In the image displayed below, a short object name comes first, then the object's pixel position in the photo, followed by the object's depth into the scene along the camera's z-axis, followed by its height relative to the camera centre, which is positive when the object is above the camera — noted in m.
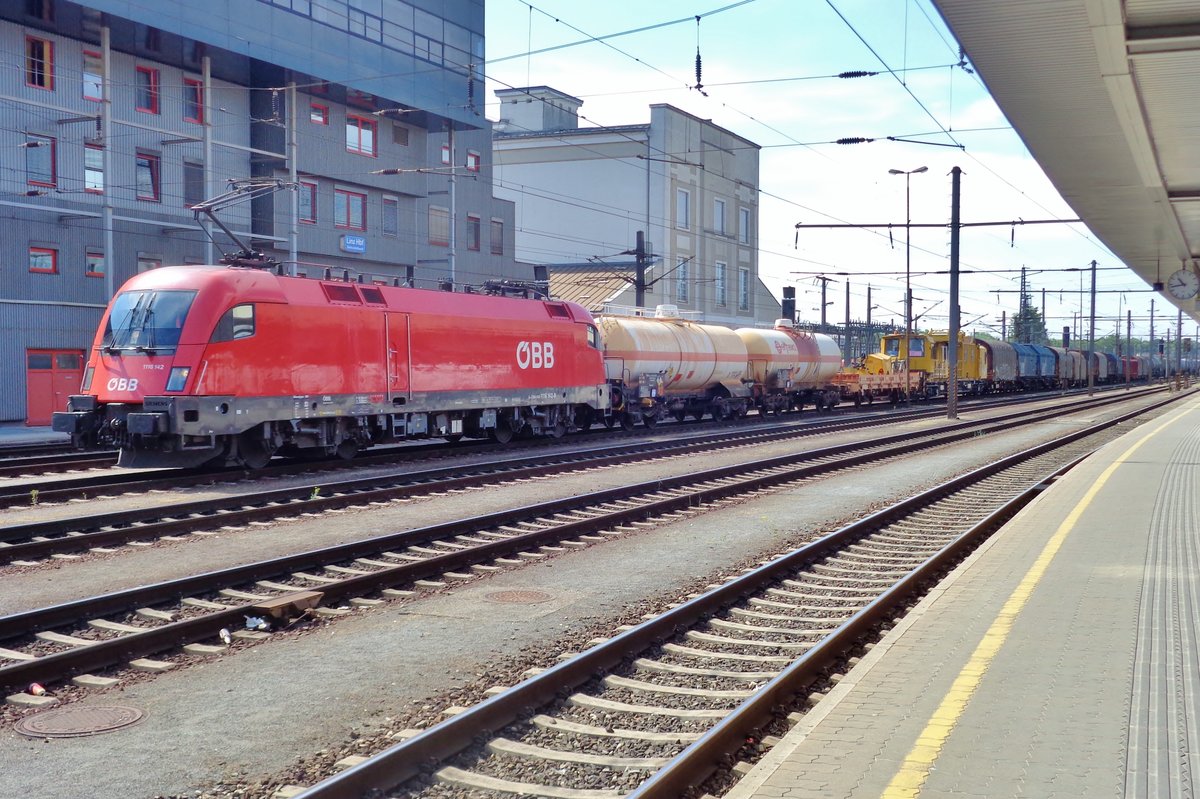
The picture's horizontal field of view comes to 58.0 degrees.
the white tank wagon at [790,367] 37.03 +0.24
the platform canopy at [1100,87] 10.44 +3.39
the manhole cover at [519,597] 9.20 -1.93
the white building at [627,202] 54.62 +9.13
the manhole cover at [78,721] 5.86 -1.95
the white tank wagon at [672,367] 29.53 +0.18
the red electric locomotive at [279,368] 16.47 +0.08
